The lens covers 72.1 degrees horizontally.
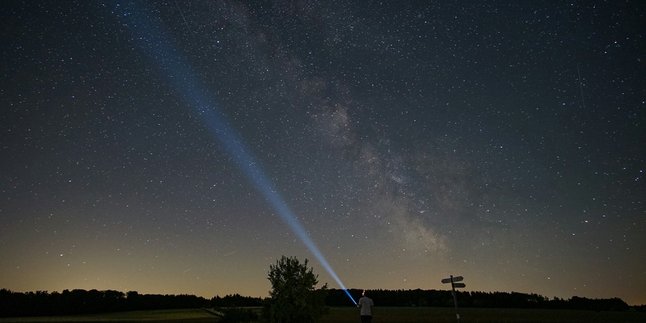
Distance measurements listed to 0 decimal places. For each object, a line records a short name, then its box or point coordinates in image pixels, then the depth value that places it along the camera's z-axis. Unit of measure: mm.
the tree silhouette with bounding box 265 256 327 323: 17703
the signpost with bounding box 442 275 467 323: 17356
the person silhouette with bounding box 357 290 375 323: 17645
